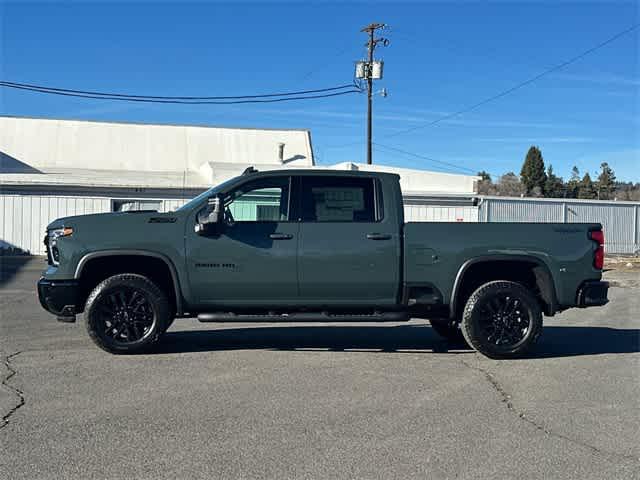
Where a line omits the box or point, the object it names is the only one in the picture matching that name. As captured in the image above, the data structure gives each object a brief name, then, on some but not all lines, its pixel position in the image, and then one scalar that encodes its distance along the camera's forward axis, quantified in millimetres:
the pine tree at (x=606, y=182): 70525
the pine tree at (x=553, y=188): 69438
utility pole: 34500
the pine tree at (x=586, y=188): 70625
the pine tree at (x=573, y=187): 71862
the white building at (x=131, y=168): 24531
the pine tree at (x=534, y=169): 71188
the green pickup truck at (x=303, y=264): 7102
